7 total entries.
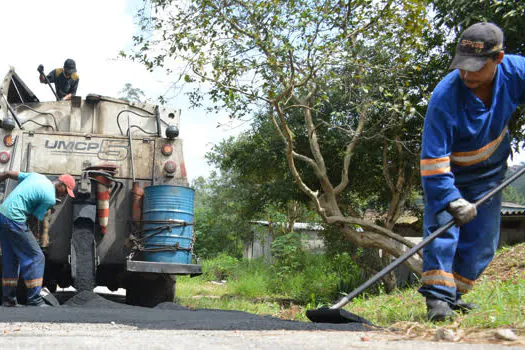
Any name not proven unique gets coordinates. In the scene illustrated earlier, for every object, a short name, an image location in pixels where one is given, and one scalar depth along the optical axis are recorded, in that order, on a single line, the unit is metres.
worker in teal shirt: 5.48
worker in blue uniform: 3.60
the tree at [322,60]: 8.75
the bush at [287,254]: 14.38
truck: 5.86
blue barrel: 5.82
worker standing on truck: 7.92
